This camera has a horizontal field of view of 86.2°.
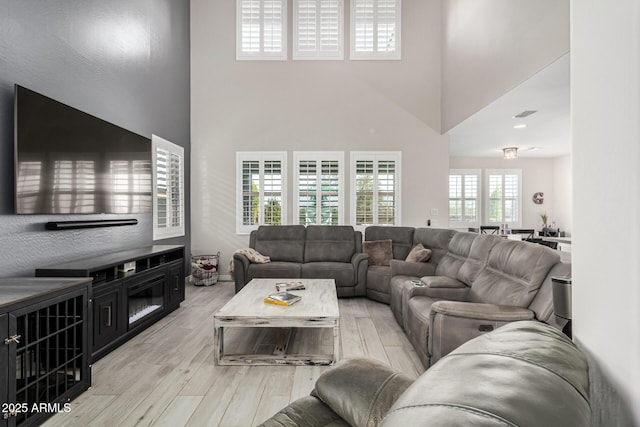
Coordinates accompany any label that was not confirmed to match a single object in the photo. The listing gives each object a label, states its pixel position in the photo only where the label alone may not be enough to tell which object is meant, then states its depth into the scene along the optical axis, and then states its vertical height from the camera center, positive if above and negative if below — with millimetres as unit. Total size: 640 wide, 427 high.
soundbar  2896 -137
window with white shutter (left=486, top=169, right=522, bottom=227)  8836 +391
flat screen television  2584 +439
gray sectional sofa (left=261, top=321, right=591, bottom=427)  501 -300
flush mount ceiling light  6895 +1200
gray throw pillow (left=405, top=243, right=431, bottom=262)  4324 -562
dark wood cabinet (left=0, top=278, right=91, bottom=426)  1735 -797
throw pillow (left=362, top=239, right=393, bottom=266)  5020 -600
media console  2734 -748
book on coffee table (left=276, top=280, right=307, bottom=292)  3471 -786
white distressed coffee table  2641 -859
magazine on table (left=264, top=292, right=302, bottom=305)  2926 -774
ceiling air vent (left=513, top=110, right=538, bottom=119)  4498 +1321
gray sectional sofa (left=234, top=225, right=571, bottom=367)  2252 -646
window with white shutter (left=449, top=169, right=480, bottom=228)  8836 +388
